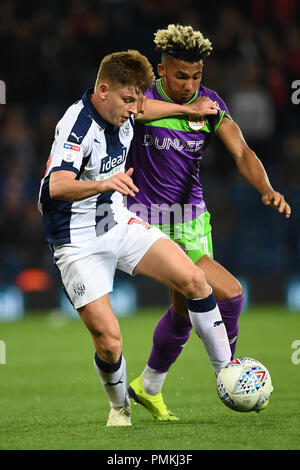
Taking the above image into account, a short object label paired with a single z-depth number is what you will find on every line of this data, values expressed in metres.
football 9.49
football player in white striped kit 9.64
